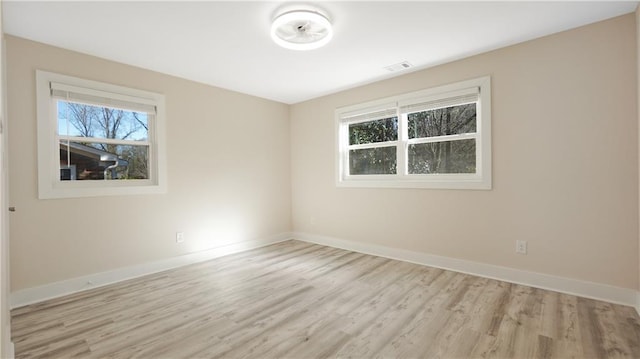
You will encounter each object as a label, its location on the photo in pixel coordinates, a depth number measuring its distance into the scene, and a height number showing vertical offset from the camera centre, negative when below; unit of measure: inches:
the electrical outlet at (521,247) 115.0 -28.7
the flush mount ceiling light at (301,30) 91.9 +49.6
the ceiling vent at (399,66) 134.5 +51.3
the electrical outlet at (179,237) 145.2 -29.7
